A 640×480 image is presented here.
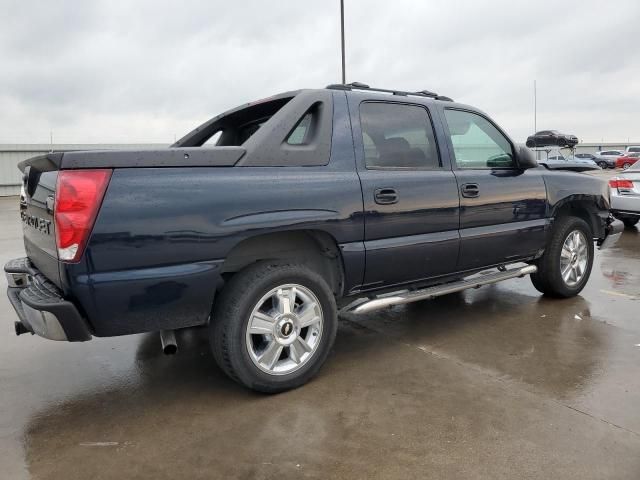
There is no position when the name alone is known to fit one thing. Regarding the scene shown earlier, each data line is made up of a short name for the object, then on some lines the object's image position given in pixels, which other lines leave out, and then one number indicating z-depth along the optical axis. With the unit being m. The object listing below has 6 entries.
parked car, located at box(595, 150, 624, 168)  42.39
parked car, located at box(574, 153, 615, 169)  42.28
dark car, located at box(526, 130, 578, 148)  18.11
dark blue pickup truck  2.58
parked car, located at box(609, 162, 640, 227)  9.12
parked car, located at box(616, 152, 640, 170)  39.28
